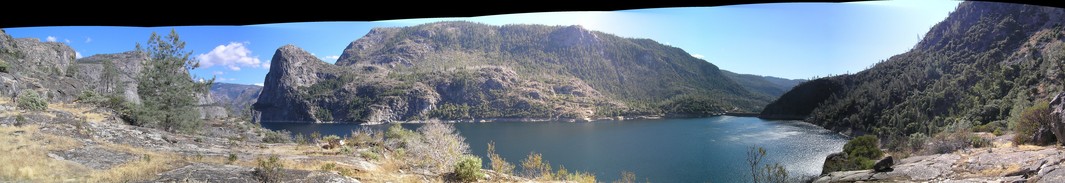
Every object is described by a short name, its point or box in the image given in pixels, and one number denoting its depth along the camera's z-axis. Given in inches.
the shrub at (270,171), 625.4
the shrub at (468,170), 816.9
